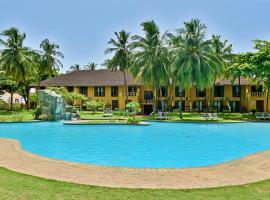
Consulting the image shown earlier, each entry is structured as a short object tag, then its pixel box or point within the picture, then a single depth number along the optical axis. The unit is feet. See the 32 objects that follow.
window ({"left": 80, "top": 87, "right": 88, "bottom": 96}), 120.42
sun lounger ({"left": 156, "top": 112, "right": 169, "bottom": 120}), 77.53
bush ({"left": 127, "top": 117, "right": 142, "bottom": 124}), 63.93
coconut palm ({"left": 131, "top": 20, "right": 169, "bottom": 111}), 85.11
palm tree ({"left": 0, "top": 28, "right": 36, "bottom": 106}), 103.34
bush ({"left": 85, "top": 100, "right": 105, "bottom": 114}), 96.24
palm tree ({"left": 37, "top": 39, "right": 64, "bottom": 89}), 124.23
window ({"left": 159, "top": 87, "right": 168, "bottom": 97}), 118.89
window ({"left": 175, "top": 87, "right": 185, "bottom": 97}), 115.08
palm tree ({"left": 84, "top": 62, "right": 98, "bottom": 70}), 195.50
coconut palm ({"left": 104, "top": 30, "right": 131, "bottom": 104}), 106.56
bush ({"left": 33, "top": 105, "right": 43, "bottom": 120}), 72.55
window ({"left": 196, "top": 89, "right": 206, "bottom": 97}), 115.29
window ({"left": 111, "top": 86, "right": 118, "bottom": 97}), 118.28
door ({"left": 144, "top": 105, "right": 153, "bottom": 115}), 116.44
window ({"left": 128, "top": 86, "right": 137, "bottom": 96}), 115.47
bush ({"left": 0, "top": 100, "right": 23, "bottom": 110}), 113.24
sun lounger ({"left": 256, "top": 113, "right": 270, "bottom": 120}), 78.83
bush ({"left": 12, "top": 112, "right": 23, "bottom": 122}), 68.05
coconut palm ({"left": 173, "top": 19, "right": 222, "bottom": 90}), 80.21
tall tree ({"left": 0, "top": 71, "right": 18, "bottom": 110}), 110.16
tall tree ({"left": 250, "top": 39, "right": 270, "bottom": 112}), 74.77
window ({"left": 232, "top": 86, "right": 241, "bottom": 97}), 112.96
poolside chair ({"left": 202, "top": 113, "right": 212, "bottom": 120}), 77.17
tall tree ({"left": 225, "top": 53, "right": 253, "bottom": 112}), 77.18
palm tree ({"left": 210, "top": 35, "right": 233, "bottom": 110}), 98.75
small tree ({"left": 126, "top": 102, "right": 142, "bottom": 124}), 64.04
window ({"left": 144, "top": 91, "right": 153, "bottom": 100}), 116.70
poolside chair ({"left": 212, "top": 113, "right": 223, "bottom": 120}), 77.04
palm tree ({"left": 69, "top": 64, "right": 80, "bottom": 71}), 205.61
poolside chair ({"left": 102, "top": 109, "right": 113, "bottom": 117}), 84.85
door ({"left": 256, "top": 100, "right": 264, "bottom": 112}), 111.08
